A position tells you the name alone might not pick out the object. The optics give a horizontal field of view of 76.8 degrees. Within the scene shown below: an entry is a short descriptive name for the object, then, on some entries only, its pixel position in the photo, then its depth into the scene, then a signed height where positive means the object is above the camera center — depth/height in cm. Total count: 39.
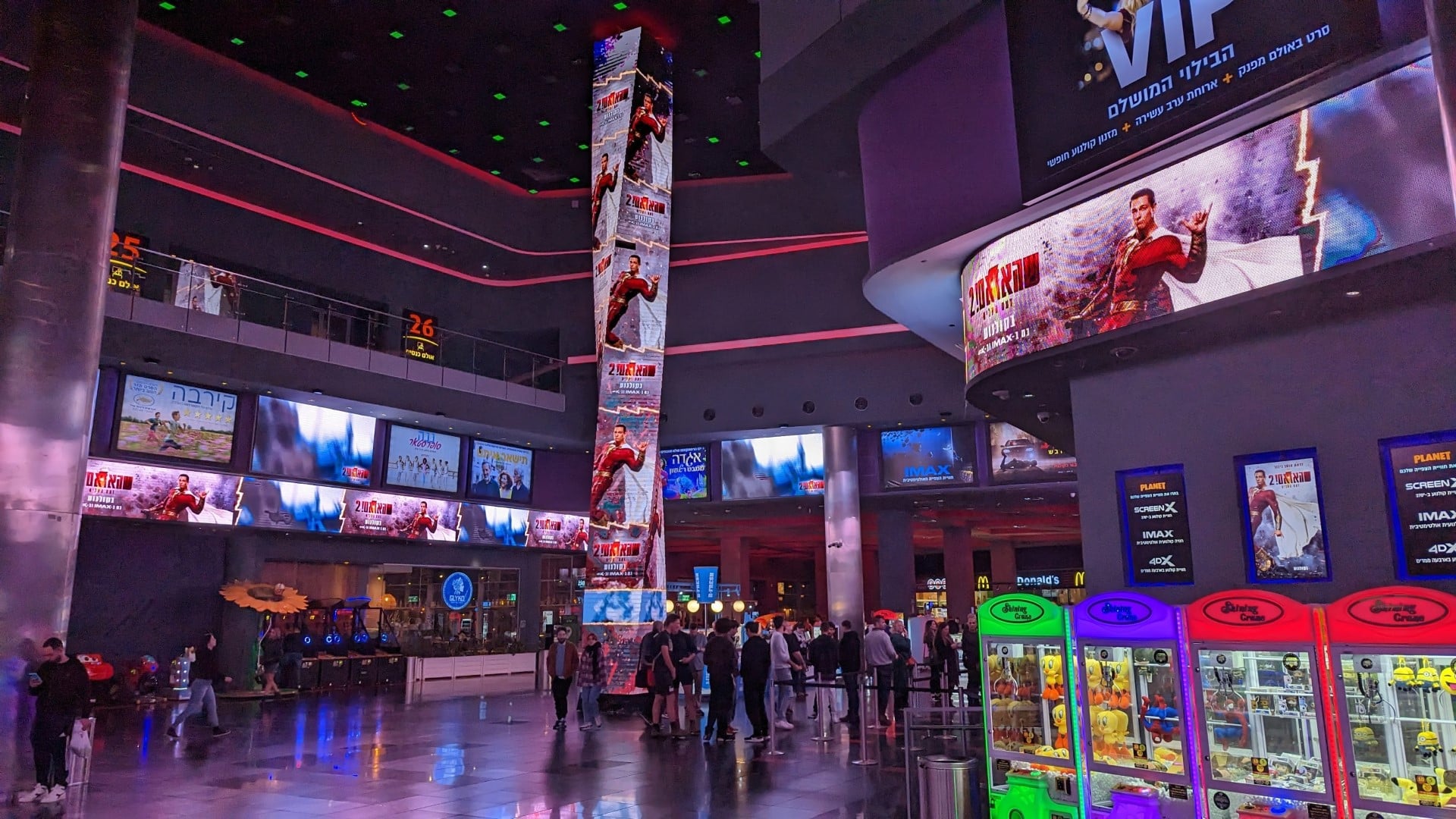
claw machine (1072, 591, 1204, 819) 565 -95
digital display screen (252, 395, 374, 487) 1852 +261
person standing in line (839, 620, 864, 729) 1297 -138
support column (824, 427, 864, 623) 2147 +77
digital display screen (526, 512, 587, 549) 2473 +93
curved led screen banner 545 +227
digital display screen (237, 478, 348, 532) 1816 +127
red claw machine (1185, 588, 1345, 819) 510 -87
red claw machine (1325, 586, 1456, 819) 467 -74
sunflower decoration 1819 -55
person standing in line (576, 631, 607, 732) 1259 -152
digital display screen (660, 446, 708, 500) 2431 +238
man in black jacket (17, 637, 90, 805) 785 -123
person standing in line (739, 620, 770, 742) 1136 -140
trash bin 655 -163
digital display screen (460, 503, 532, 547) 2294 +105
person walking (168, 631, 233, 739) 1199 -152
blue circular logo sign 2359 -63
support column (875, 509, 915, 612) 2388 +19
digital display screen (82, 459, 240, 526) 1603 +139
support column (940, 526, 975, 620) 2705 -23
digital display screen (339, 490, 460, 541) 2014 +115
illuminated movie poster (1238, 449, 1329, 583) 624 +26
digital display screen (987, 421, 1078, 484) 2038 +222
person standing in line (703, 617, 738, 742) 1120 -128
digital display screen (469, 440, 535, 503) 2323 +241
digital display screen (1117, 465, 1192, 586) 700 +23
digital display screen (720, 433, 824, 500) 2317 +243
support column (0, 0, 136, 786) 830 +252
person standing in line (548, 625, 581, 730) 1280 -141
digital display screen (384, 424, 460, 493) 2119 +251
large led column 1488 +386
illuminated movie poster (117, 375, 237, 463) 1647 +275
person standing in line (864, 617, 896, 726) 1280 -127
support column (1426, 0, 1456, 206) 351 +191
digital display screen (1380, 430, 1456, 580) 560 +32
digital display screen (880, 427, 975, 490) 2144 +242
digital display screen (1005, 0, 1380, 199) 590 +348
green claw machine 619 -105
